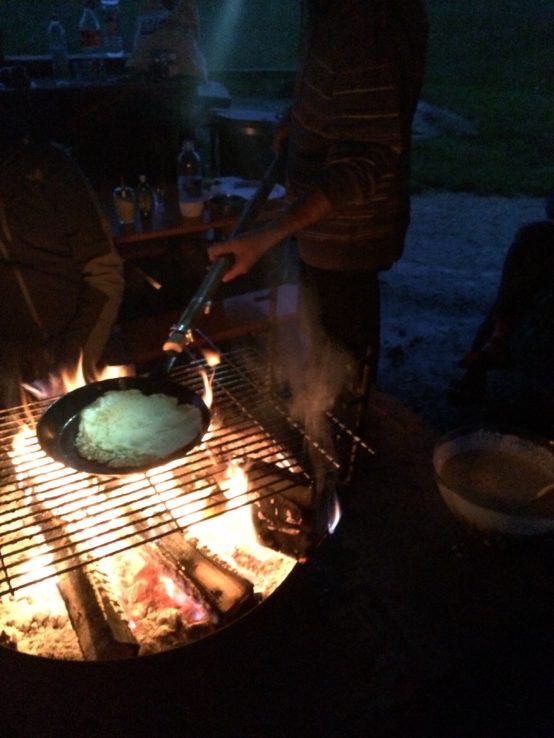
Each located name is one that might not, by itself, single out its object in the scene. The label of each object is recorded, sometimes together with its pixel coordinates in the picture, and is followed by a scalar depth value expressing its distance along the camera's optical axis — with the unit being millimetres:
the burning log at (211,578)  1604
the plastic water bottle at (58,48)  4203
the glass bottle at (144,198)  3449
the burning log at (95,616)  1490
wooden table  3475
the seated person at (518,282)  3652
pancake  1718
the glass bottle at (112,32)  4516
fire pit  1603
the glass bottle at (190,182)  3533
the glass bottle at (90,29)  4270
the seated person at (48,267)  2834
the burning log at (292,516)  1816
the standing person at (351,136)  2100
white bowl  1682
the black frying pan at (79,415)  1645
